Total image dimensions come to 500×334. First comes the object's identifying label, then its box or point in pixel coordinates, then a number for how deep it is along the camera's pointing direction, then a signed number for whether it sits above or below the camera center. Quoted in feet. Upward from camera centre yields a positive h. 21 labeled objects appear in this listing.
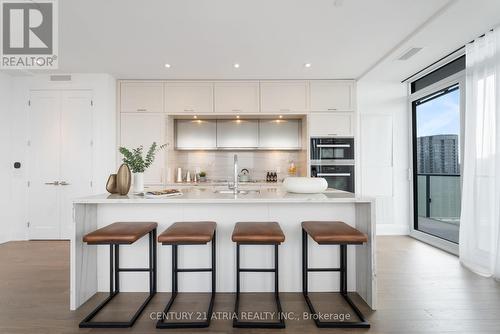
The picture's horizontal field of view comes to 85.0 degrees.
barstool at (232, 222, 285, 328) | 6.57 -1.80
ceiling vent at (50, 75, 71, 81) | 14.99 +4.89
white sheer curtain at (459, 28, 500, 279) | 9.67 +0.18
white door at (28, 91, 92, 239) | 15.07 +0.51
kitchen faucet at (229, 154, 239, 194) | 9.30 -0.52
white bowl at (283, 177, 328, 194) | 8.12 -0.57
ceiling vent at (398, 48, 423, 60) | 11.80 +5.02
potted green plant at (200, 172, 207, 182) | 17.20 -0.63
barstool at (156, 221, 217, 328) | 6.57 -1.78
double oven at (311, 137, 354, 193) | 15.33 +0.28
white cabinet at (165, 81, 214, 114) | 15.55 +3.94
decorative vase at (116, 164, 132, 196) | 8.04 -0.41
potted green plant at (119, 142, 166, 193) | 8.34 +0.03
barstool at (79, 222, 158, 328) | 6.60 -2.35
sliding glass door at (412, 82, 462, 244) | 13.20 +0.24
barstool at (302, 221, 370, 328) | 6.58 -1.85
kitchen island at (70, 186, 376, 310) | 8.34 -2.59
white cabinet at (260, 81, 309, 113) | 15.53 +4.05
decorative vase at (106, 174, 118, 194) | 8.27 -0.58
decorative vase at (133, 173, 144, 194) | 8.60 -0.57
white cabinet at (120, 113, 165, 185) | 15.48 +1.88
